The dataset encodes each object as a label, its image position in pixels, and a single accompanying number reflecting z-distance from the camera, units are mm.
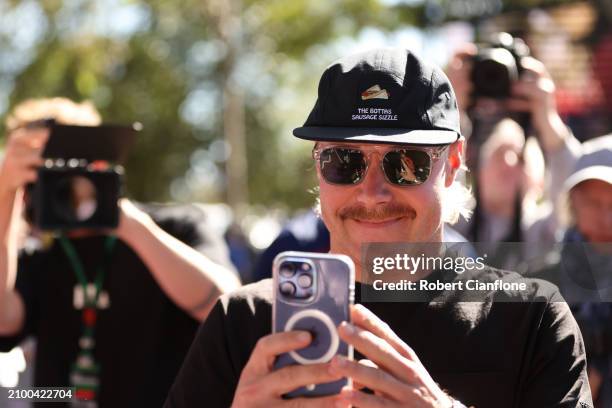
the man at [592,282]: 2703
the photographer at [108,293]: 2762
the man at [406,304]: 1696
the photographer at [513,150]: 3314
